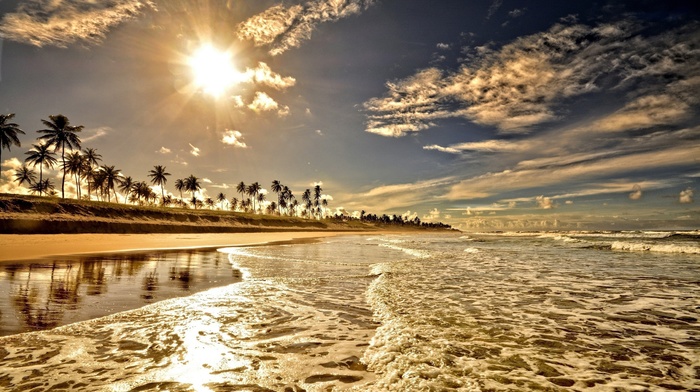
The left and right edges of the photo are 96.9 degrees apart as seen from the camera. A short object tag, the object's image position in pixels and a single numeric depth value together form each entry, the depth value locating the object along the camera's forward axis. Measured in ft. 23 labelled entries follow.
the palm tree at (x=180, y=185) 466.70
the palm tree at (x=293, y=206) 597.11
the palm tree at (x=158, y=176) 388.57
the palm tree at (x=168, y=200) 575.79
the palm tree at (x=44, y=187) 433.48
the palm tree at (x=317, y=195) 618.85
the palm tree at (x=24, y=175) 407.03
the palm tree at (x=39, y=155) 239.91
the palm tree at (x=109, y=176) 331.98
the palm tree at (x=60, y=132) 222.28
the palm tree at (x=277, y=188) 576.61
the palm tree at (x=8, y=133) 193.57
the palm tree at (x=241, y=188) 565.94
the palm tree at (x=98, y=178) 327.06
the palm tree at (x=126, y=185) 424.05
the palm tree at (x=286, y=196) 578.25
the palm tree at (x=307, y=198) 597.93
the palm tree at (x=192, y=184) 443.73
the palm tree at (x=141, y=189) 435.12
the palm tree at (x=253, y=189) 553.64
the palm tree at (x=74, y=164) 270.69
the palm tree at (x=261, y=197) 572.92
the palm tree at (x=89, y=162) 303.25
